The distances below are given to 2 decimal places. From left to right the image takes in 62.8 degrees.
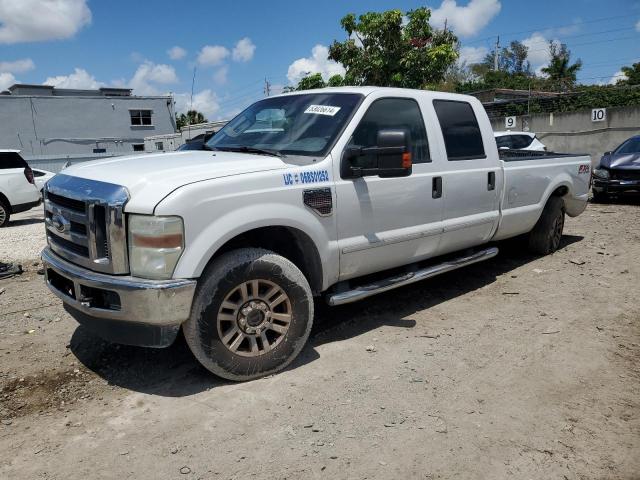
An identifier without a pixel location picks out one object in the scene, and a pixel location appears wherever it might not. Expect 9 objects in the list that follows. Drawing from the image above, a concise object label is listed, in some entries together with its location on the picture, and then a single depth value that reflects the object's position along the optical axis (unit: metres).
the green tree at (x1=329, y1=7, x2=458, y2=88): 17.31
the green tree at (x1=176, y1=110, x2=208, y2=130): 58.61
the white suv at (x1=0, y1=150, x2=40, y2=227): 11.49
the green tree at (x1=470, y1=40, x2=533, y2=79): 68.25
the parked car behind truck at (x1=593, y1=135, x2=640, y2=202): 11.52
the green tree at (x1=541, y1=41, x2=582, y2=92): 50.59
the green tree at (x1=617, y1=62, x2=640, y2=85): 42.29
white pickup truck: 3.04
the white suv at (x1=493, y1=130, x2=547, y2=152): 14.39
